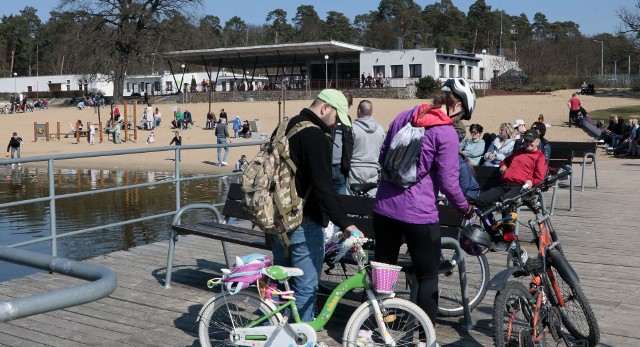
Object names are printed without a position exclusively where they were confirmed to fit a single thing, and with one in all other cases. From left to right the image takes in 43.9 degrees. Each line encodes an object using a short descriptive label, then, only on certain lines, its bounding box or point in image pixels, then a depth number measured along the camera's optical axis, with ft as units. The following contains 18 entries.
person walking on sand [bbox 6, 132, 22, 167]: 127.34
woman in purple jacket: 15.74
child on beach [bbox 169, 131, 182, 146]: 113.57
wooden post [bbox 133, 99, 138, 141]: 153.79
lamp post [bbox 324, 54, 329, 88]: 212.93
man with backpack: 15.67
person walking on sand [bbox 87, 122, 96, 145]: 152.05
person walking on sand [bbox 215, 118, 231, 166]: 110.91
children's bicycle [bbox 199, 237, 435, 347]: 15.17
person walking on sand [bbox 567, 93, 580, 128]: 123.03
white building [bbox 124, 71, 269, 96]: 296.92
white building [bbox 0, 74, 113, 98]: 316.40
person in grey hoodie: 28.27
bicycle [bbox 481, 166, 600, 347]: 15.71
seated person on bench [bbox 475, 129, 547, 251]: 29.81
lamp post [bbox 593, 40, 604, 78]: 336.88
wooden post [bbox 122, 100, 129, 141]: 155.35
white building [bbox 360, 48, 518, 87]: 203.82
